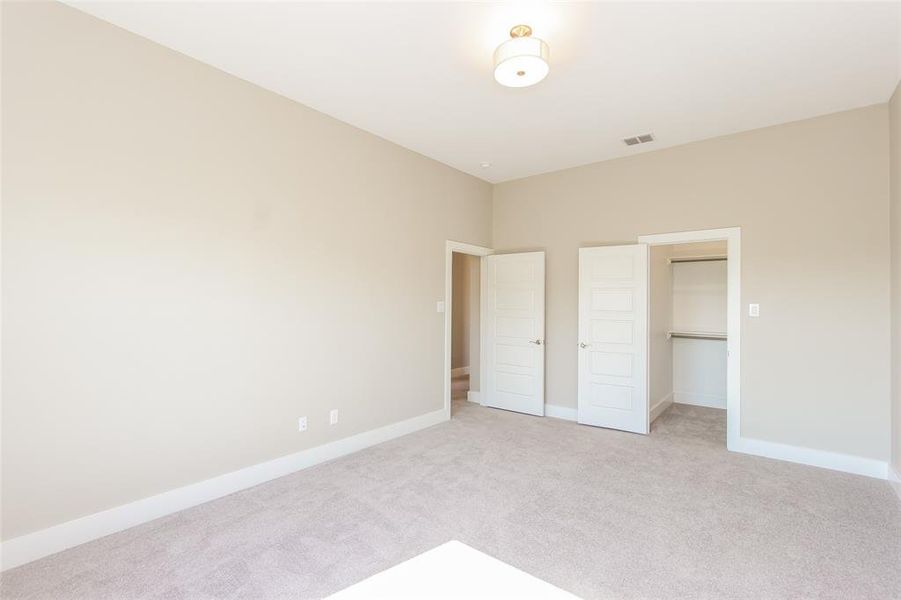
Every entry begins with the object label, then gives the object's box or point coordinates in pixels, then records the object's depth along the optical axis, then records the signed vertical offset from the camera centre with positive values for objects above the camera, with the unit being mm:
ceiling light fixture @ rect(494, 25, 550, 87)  2555 +1503
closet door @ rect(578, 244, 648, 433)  4633 -386
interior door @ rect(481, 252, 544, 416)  5371 -389
